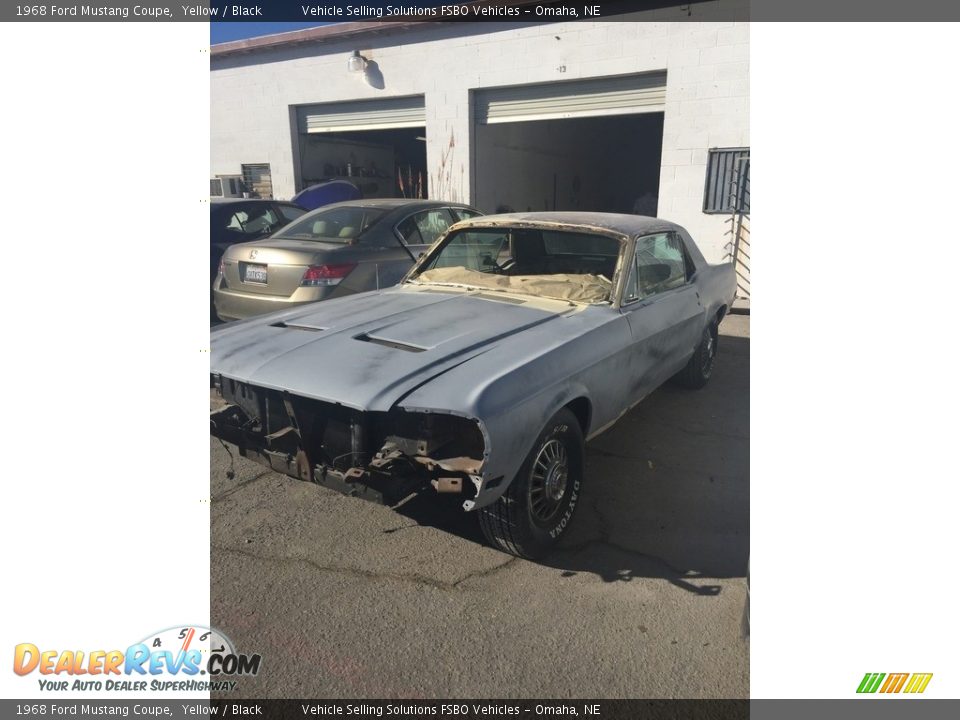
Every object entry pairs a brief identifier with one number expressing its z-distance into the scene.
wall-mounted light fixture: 12.03
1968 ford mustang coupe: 2.40
